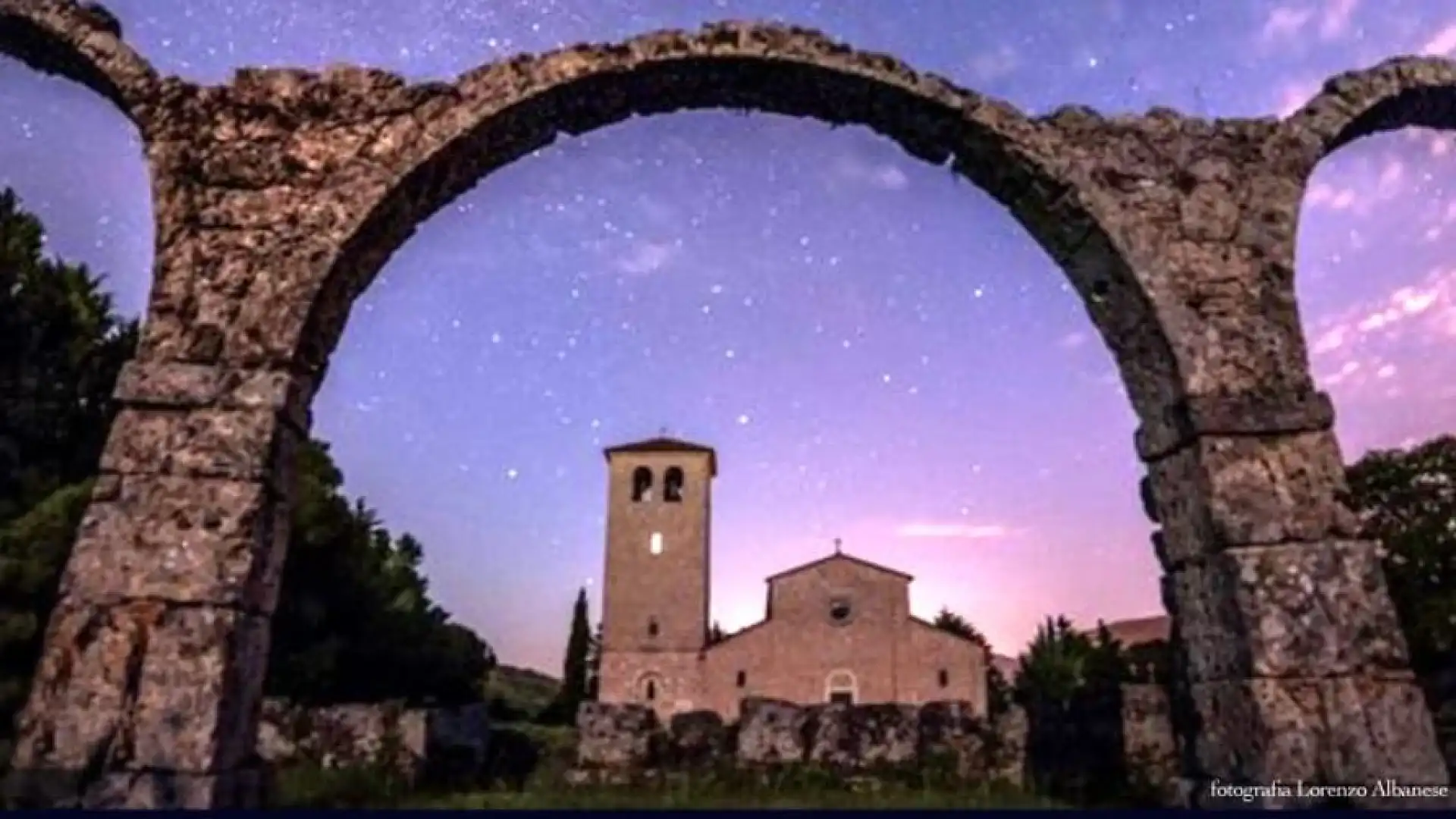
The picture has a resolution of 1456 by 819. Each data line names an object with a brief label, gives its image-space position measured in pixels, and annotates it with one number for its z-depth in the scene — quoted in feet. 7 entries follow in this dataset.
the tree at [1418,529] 74.90
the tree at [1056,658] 83.42
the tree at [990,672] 134.85
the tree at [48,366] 52.60
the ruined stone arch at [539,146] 15.02
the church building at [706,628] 129.39
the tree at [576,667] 127.03
